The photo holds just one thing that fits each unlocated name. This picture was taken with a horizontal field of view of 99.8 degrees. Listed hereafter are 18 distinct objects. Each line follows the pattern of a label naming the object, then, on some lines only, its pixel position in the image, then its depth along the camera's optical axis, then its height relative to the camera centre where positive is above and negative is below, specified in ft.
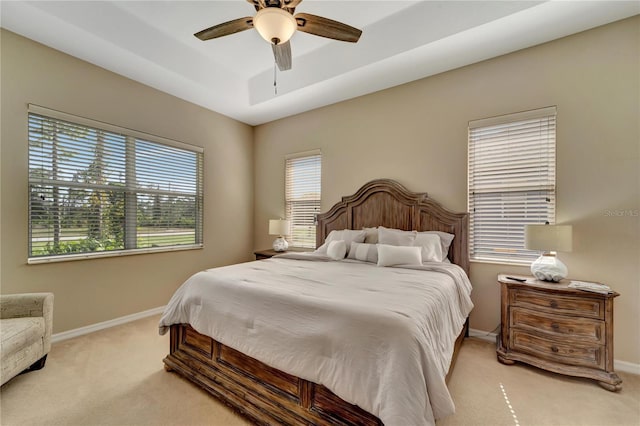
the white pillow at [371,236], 10.88 -0.95
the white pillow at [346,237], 10.88 -1.01
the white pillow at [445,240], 9.75 -0.99
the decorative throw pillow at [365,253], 9.68 -1.46
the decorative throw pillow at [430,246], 9.20 -1.15
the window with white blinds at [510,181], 8.81 +1.13
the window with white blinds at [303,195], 14.21 +0.97
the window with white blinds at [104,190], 8.96 +0.87
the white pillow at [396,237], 9.82 -0.89
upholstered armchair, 6.17 -2.97
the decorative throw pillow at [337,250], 10.20 -1.44
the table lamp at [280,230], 14.08 -0.95
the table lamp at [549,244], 7.50 -0.87
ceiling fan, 5.93 +4.43
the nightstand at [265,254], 13.44 -2.09
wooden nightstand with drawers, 6.74 -3.12
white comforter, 3.99 -2.15
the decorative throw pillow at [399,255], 8.73 -1.40
